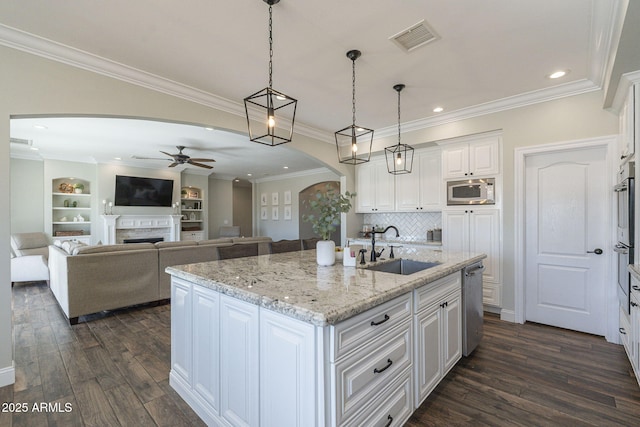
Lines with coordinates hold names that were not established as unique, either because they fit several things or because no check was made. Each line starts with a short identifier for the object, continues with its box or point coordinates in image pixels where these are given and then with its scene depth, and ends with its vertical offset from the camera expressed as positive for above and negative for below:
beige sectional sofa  3.50 -0.78
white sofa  5.12 -0.91
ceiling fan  5.64 +1.11
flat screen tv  7.43 +0.63
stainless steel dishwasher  2.45 -0.85
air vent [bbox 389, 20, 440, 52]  2.16 +1.39
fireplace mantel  7.13 -0.24
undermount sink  2.43 -0.47
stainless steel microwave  3.75 +0.28
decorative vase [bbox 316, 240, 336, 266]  2.23 -0.30
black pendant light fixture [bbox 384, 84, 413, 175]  4.72 +0.85
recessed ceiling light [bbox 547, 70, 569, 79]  2.82 +1.39
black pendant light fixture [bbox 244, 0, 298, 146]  3.64 +1.33
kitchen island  1.22 -0.68
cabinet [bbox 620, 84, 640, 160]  2.28 +0.76
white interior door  3.06 -0.29
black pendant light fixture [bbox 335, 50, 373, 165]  4.99 +1.23
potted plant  2.16 +0.03
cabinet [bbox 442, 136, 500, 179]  3.74 +0.75
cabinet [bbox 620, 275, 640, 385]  2.03 -0.92
